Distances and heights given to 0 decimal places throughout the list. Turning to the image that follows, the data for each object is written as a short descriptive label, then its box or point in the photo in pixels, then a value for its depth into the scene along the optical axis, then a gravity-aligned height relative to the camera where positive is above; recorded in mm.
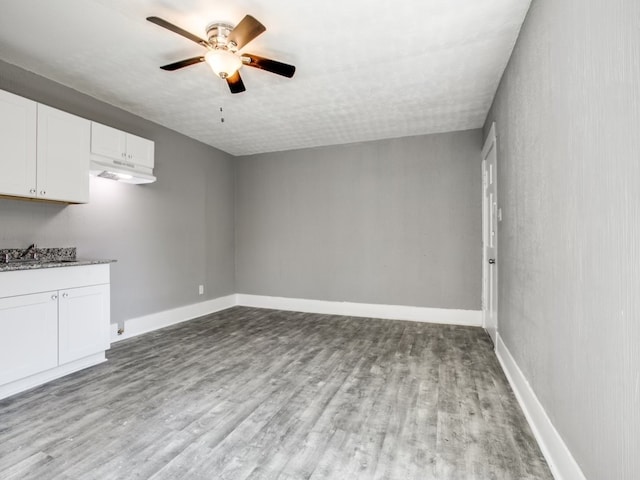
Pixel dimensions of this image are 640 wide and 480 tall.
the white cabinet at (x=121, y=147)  3246 +966
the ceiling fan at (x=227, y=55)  2207 +1304
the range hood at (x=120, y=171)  3258 +708
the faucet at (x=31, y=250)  2939 -105
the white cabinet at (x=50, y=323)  2439 -673
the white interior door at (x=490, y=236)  3422 +66
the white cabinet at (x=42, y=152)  2596 +735
